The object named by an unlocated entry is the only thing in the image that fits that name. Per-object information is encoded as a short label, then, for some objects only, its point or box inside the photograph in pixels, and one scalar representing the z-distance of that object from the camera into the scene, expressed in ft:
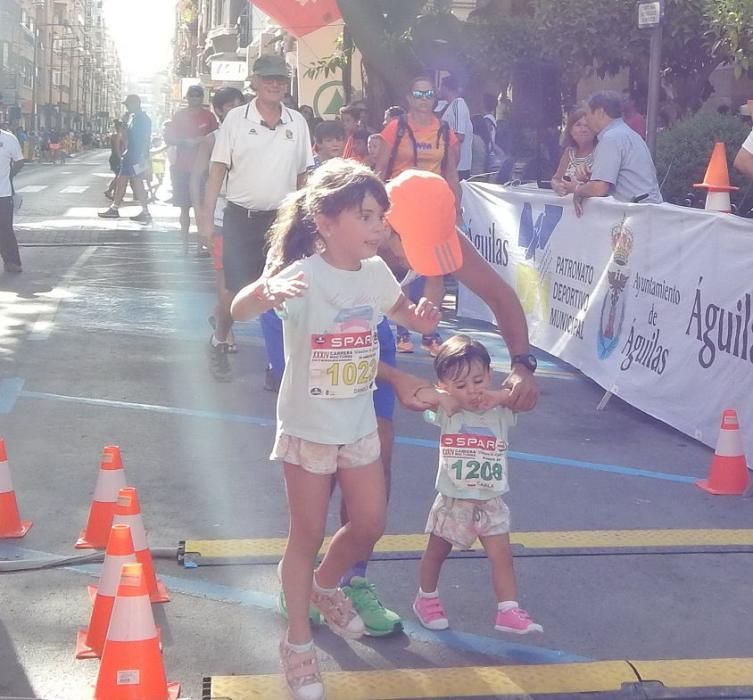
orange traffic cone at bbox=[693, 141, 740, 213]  30.96
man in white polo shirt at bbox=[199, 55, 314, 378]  26.89
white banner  23.29
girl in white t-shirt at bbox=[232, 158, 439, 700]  12.51
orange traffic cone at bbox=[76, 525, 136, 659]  13.65
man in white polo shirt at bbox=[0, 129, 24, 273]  46.34
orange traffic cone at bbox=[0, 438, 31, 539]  17.94
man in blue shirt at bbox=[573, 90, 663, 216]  29.86
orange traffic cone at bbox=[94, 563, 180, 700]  12.27
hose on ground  16.57
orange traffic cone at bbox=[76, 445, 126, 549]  17.37
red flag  71.10
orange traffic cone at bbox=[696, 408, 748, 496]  21.20
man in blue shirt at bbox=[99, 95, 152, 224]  72.69
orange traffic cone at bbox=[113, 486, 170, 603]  15.28
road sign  37.04
